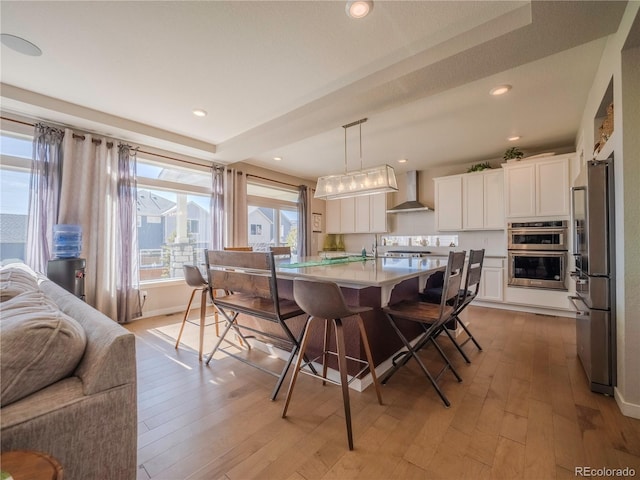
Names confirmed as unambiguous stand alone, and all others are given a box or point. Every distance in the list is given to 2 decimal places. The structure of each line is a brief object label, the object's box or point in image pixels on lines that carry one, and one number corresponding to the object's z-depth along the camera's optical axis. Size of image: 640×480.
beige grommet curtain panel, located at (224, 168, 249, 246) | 4.70
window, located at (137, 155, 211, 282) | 4.03
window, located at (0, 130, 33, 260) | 2.95
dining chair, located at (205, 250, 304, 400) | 1.79
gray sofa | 0.71
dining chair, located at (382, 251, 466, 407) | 1.83
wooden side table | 0.54
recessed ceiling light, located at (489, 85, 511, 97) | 2.57
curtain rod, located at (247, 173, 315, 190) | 5.20
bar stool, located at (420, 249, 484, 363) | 2.25
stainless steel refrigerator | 1.86
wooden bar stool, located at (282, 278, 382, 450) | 1.50
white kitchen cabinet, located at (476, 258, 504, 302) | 4.34
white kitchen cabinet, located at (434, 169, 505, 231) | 4.54
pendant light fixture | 3.33
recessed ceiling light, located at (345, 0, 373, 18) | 1.69
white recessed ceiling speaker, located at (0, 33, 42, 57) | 2.00
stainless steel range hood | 5.46
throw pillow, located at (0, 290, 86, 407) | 0.72
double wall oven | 3.86
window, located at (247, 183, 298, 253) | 5.43
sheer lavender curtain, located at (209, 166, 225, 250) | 4.52
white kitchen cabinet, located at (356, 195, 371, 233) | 6.18
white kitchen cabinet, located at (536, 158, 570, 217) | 3.81
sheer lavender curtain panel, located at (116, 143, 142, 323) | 3.58
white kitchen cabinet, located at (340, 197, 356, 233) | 6.39
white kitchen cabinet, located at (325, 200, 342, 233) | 6.69
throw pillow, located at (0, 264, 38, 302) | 1.23
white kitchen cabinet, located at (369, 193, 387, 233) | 5.91
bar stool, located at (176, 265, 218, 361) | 2.47
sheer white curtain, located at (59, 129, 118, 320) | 3.22
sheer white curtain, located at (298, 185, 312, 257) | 6.14
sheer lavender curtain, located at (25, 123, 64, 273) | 2.97
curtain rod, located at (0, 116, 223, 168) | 2.94
